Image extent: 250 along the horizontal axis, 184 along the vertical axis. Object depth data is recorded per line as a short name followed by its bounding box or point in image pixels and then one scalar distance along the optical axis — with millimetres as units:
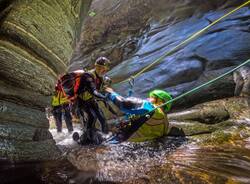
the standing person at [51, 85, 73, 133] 5520
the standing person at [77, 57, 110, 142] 4172
